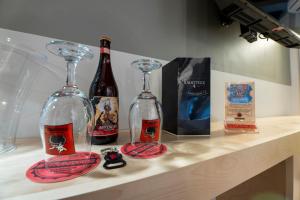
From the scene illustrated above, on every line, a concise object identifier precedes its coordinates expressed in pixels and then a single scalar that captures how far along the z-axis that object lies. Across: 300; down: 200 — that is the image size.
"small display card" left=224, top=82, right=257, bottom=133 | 0.63
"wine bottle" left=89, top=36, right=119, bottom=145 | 0.45
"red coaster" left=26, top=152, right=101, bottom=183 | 0.26
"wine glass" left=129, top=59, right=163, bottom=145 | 0.46
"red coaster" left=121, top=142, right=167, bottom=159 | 0.37
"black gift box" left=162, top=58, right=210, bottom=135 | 0.54
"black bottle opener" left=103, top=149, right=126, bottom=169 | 0.31
